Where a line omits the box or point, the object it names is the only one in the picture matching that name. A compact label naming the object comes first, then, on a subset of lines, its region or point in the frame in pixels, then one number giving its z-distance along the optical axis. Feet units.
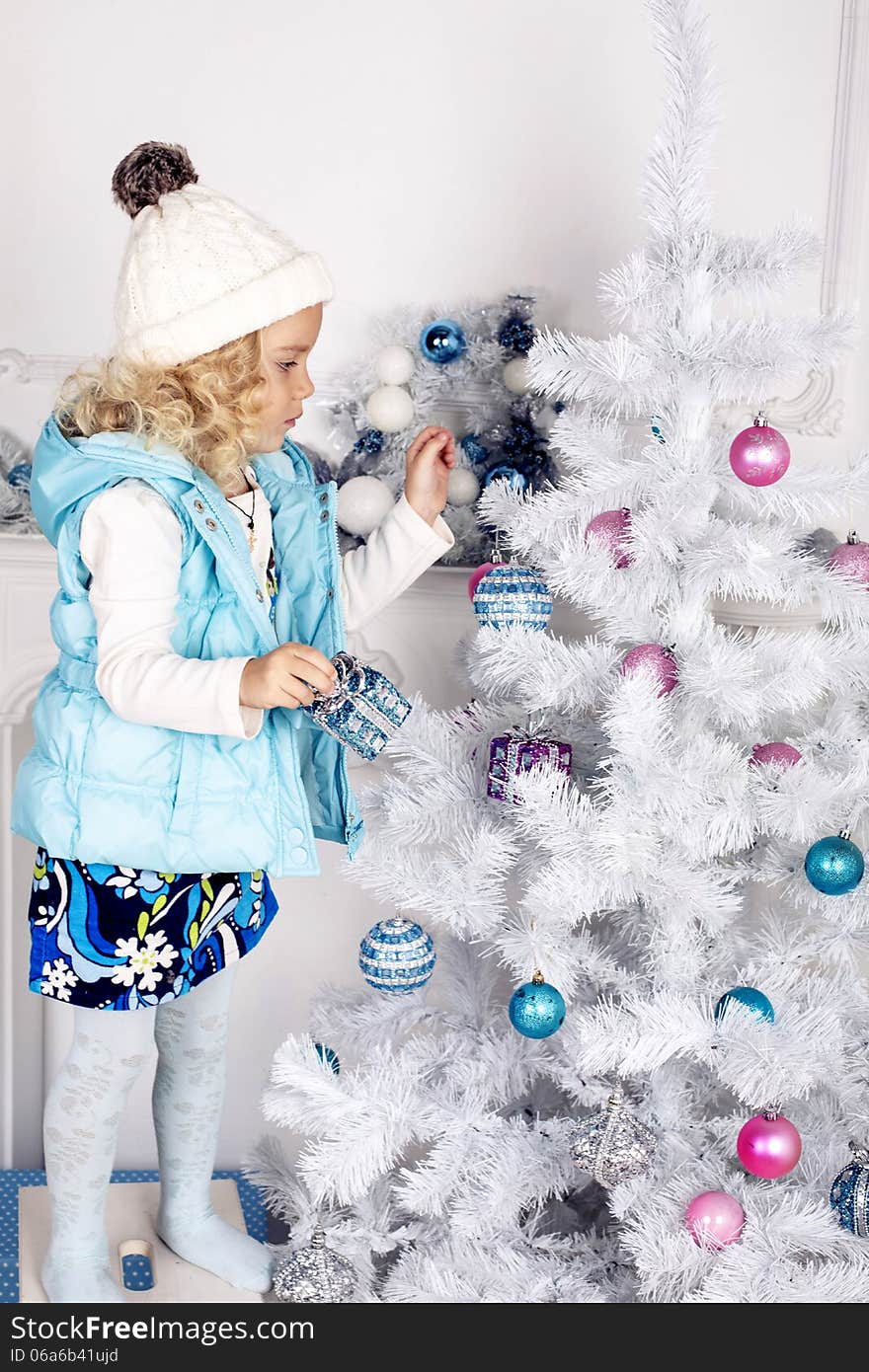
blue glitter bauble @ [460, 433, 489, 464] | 5.75
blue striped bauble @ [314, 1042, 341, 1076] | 5.09
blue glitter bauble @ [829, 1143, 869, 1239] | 4.50
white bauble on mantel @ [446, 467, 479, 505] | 5.62
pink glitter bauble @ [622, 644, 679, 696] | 4.47
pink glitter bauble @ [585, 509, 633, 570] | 4.51
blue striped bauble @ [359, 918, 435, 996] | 4.93
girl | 4.00
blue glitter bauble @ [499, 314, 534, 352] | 5.66
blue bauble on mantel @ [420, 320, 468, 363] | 5.60
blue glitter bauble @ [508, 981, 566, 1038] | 4.52
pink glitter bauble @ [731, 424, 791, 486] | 4.35
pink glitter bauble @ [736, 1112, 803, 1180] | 4.40
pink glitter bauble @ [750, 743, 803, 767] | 4.55
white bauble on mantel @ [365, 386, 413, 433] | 5.56
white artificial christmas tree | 4.40
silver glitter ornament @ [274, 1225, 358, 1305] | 4.82
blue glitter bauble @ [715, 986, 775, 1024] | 4.48
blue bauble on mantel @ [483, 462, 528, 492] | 5.36
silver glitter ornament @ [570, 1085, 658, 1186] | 4.53
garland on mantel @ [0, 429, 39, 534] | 5.60
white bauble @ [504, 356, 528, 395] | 5.58
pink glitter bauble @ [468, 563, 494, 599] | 4.90
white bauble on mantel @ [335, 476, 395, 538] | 5.49
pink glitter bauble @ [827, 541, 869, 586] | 4.55
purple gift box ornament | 4.68
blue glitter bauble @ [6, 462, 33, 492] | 5.60
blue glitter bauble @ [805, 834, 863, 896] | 4.51
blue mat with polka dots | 5.08
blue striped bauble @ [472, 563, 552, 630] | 4.68
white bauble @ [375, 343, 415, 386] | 5.59
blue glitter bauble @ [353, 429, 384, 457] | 5.70
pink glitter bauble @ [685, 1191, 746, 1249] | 4.42
